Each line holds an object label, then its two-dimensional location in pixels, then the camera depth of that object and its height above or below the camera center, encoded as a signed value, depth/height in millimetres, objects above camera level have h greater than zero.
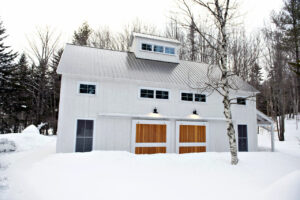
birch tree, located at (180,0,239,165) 6883 +3570
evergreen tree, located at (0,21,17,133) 19766 +4045
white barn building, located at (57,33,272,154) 8789 +699
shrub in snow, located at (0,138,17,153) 10472 -1652
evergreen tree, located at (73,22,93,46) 23811 +11565
